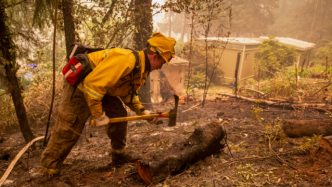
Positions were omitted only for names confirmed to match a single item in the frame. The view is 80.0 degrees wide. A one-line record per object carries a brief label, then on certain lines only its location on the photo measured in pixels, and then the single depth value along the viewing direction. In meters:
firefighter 2.14
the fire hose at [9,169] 2.01
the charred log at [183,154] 2.44
